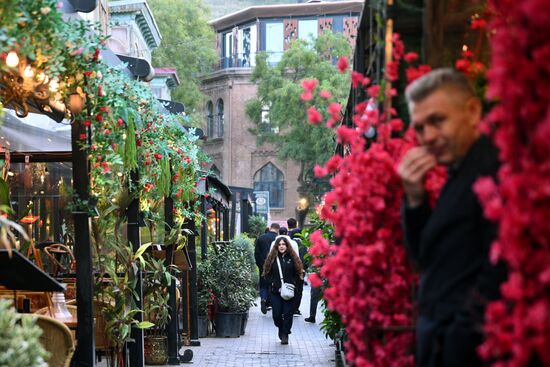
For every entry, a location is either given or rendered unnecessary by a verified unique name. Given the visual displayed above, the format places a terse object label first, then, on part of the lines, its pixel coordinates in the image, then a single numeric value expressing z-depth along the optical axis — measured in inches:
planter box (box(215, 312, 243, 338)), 746.8
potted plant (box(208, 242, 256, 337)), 746.8
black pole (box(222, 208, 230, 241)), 1253.7
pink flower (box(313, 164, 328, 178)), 201.9
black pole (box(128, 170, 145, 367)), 465.1
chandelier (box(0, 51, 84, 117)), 324.2
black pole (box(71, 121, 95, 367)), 366.0
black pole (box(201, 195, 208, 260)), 801.8
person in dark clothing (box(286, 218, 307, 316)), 716.7
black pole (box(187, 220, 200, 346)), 678.5
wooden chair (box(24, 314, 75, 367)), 309.6
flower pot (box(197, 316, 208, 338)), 748.6
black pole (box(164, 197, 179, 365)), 565.9
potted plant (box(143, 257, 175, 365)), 548.6
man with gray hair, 145.3
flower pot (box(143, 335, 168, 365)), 562.9
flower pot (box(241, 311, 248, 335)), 772.6
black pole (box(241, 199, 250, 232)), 1731.1
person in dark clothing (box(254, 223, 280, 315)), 927.0
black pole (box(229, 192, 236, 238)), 1467.6
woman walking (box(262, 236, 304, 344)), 702.5
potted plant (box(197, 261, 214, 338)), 743.1
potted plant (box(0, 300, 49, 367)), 234.2
